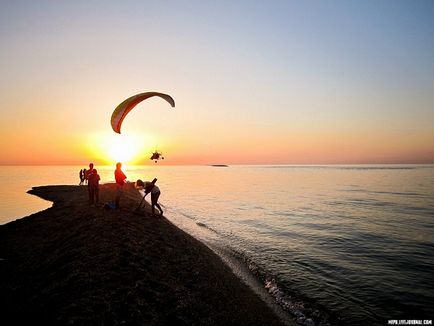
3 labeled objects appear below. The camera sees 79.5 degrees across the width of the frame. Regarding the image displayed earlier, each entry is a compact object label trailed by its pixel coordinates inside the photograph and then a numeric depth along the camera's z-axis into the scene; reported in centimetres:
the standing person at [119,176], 1658
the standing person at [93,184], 2111
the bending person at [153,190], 1725
